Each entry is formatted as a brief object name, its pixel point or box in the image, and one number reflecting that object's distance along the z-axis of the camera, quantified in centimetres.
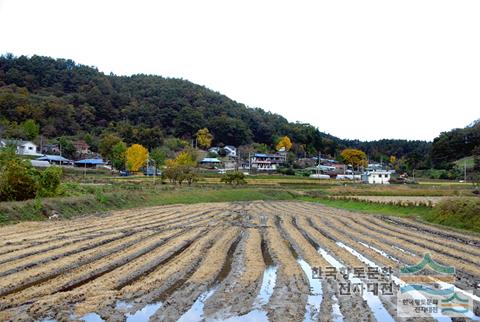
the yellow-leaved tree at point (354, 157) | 11712
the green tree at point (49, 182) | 2650
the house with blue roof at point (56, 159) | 7065
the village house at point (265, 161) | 10164
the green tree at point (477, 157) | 5613
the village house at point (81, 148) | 8731
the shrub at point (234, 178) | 5709
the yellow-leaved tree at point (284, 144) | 12500
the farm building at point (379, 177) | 7850
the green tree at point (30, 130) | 8569
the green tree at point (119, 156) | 7219
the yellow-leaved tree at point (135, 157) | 7226
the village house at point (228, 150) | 11350
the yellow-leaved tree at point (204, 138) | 11682
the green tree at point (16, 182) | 2386
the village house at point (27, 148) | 7625
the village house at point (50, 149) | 8425
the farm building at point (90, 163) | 7813
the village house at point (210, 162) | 9438
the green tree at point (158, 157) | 7807
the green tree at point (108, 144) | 8094
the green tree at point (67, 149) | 8281
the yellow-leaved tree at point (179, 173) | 5334
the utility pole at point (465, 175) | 7307
